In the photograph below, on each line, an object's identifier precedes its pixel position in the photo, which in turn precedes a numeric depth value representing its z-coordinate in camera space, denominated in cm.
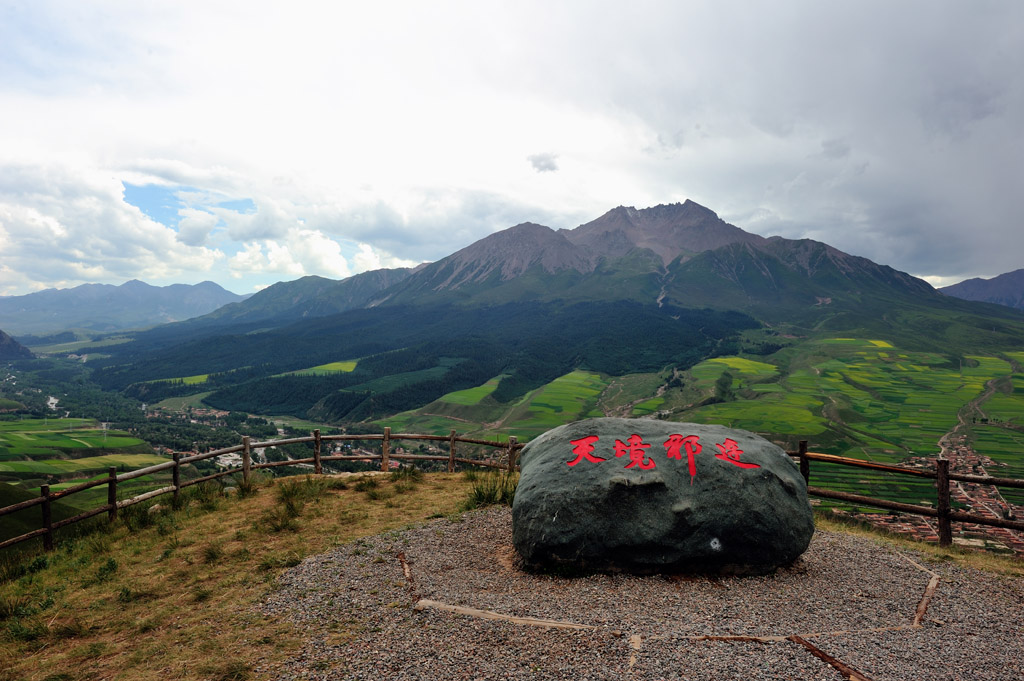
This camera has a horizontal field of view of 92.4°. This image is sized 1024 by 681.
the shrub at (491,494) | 1126
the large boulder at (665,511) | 746
